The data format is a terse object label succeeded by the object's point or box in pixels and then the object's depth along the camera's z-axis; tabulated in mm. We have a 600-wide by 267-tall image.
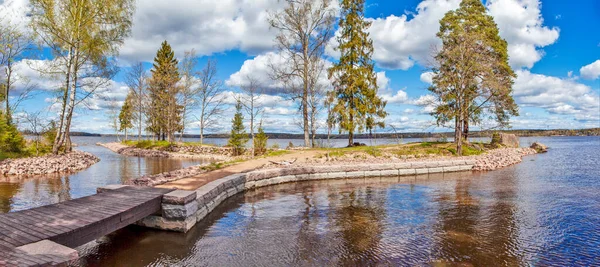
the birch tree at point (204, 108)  33094
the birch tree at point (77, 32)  17891
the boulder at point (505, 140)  30784
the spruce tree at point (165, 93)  33625
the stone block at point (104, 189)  7469
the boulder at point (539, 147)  31328
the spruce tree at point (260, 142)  21859
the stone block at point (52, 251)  3658
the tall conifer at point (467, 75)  19594
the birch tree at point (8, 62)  17984
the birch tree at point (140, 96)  39156
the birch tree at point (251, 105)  30781
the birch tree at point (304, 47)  24078
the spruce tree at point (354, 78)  24734
